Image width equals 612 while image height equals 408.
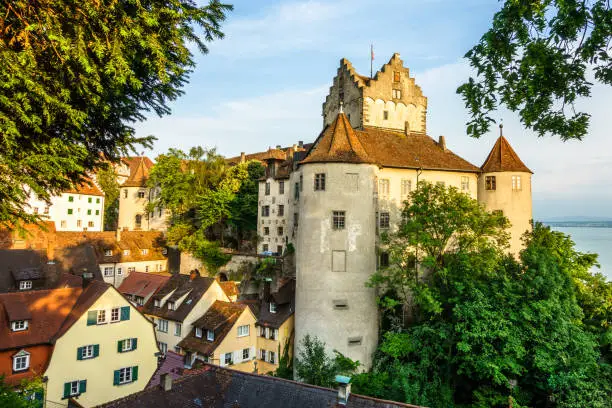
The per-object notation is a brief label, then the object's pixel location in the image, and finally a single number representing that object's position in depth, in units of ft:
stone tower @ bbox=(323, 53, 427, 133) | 98.99
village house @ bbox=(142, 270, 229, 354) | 100.48
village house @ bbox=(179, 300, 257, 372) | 91.45
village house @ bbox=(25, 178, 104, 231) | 185.88
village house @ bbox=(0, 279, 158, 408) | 66.33
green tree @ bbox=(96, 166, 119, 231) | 223.51
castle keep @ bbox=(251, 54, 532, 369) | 75.61
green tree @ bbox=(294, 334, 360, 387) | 70.23
